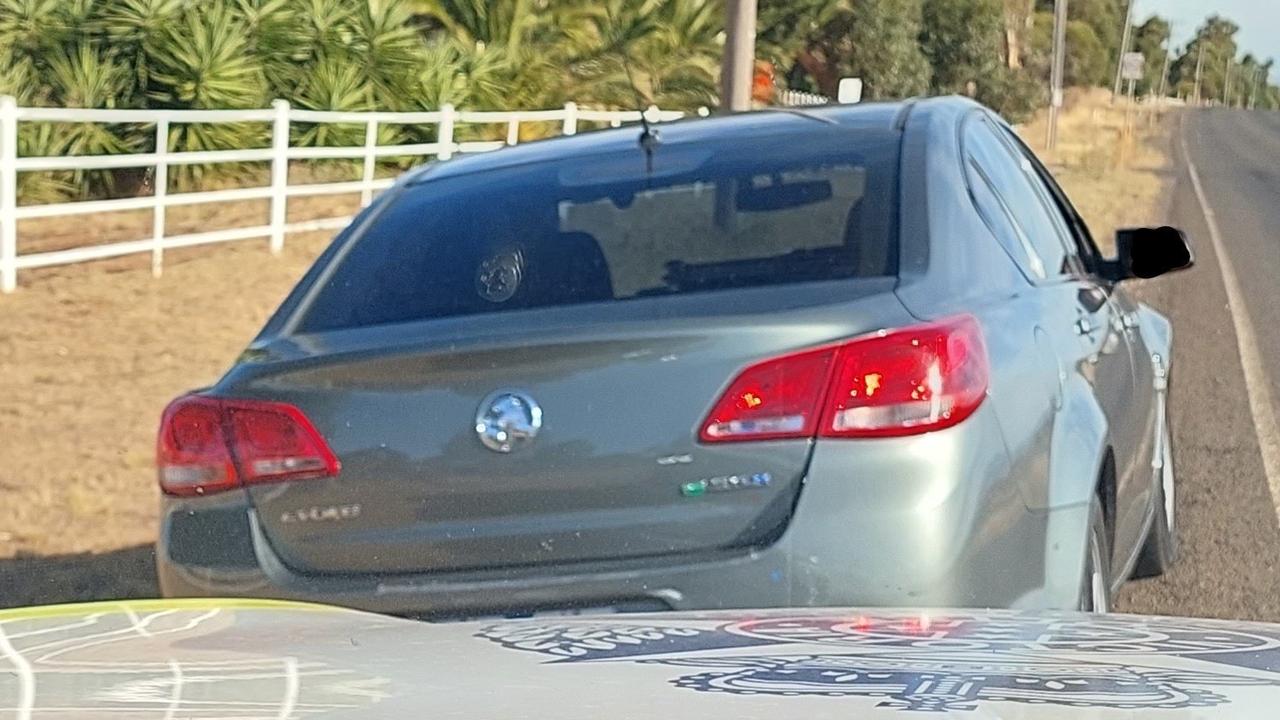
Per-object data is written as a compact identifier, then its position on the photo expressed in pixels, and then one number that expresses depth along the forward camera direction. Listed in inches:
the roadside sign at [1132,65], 2018.9
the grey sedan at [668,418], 133.9
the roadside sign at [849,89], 647.1
